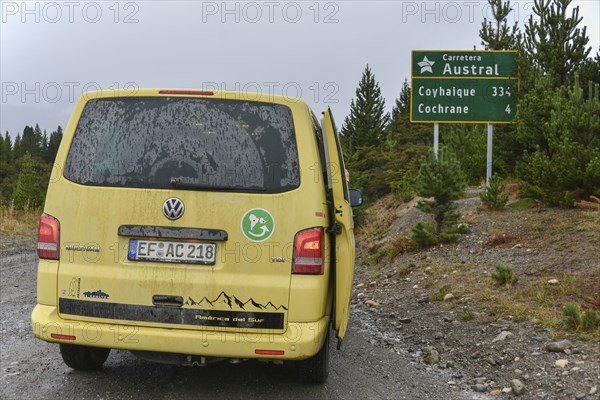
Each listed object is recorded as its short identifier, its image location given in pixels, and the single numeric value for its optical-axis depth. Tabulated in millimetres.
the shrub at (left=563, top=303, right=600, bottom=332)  4945
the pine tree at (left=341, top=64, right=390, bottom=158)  35719
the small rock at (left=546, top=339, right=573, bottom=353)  4742
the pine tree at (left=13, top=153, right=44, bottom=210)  43906
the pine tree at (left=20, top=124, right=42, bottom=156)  109544
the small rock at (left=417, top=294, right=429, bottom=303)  7547
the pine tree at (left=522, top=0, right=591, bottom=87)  13789
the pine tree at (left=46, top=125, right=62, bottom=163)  110938
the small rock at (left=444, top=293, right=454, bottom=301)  7207
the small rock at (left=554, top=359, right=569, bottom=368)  4477
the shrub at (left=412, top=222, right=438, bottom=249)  10414
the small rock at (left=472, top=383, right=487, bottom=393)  4484
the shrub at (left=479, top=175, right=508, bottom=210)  11406
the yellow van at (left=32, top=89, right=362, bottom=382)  3533
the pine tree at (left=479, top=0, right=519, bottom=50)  23047
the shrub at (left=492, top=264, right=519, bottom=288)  6895
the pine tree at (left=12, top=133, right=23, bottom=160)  105062
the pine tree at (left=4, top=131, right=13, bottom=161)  104000
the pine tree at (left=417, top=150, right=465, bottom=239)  10273
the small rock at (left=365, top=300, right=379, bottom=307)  8069
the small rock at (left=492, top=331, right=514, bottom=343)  5371
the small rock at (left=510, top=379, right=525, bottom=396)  4282
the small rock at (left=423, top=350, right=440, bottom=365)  5292
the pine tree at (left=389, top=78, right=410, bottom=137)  38359
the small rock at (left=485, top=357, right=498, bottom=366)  4941
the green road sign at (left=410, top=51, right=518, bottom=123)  14117
